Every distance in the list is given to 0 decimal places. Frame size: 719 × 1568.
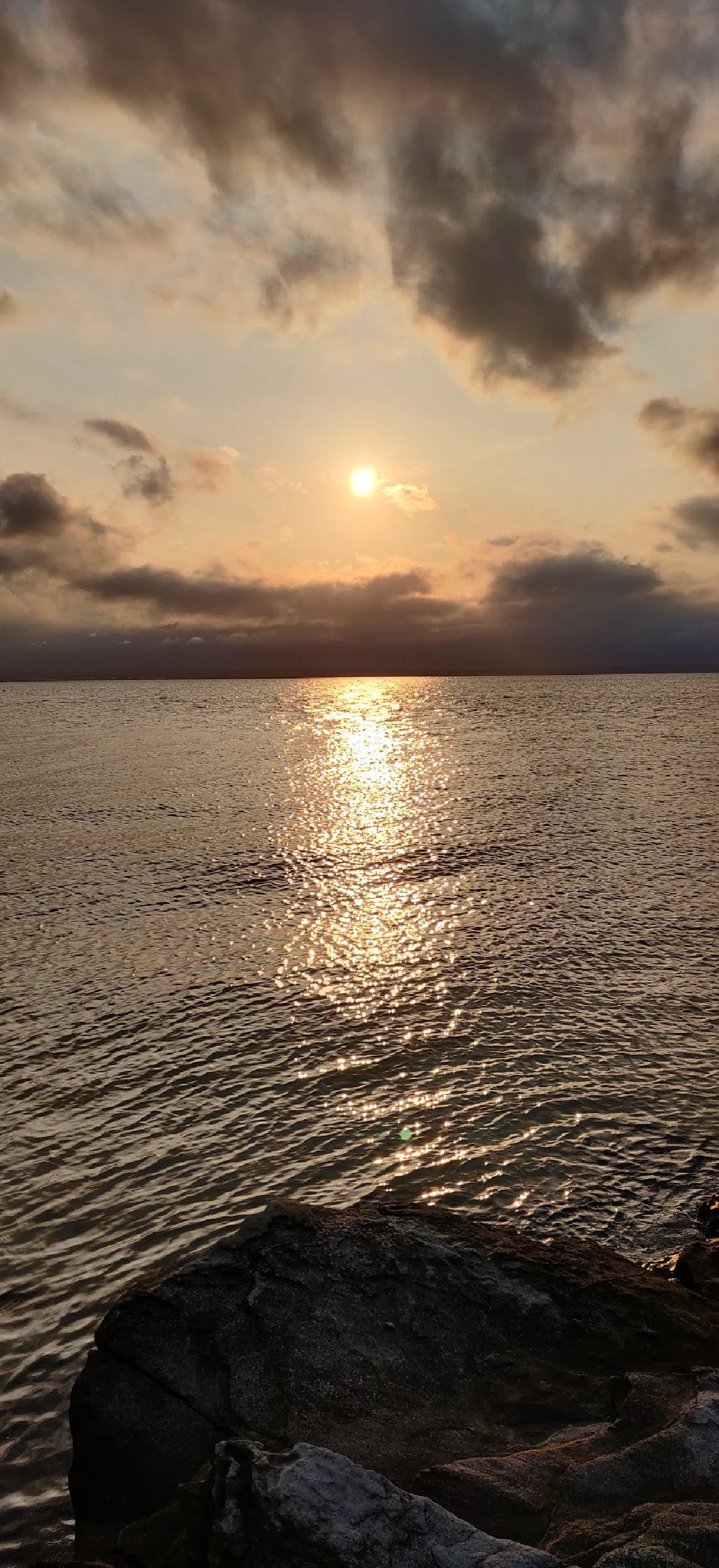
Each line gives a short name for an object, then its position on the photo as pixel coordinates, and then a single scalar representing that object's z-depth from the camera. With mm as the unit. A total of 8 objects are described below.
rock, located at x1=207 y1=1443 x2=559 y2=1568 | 4797
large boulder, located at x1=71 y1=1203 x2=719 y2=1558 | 6508
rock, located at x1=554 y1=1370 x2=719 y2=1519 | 5527
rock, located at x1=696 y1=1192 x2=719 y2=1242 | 10148
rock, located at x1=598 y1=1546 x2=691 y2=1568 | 4773
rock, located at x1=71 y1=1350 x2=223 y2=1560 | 6410
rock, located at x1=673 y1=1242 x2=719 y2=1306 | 8600
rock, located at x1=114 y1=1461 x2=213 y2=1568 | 5340
